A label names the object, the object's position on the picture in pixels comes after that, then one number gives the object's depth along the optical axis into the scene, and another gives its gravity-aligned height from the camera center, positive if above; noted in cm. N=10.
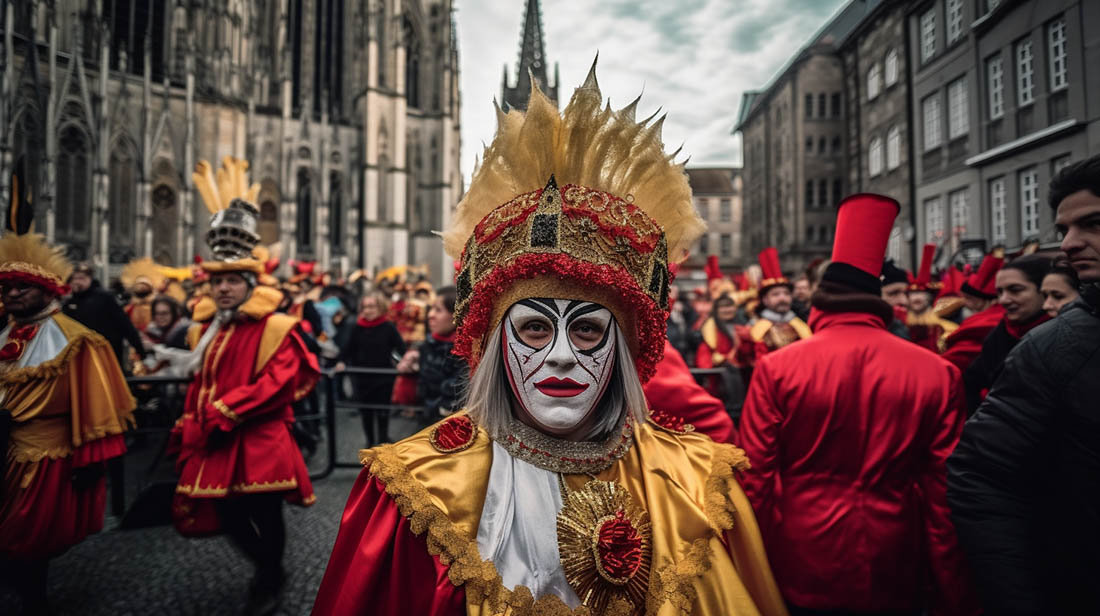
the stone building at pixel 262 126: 2330 +956
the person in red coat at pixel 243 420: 367 -62
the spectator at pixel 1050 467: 158 -41
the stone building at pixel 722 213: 6418 +1205
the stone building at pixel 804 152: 3148 +1013
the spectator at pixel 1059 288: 305 +18
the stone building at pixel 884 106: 901 +427
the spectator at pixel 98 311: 614 +13
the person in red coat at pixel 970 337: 399 -10
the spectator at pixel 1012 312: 334 +6
